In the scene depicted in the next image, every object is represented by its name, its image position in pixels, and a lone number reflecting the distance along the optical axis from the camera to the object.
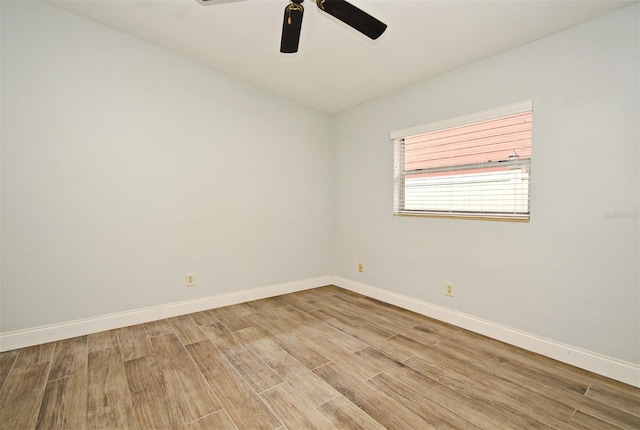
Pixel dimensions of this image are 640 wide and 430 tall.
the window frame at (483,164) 2.19
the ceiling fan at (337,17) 1.46
